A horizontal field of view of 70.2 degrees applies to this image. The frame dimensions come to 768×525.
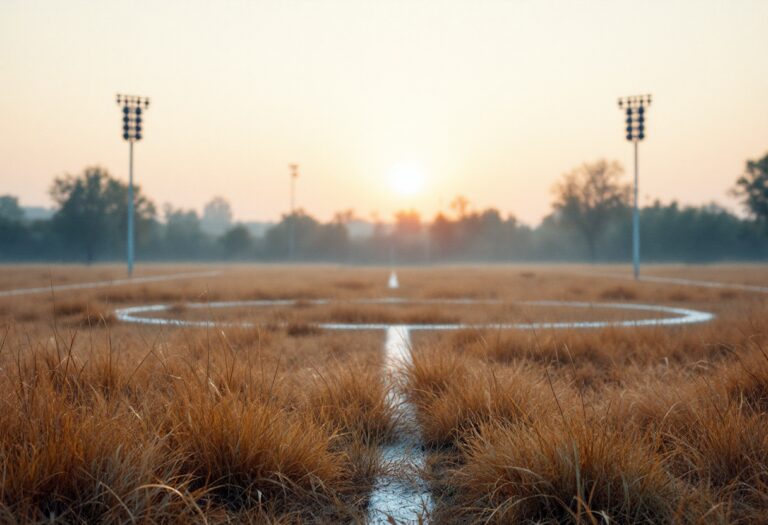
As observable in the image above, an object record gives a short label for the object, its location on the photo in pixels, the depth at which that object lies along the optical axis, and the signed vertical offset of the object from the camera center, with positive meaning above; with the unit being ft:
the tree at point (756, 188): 157.58 +16.99
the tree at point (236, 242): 239.30 +0.87
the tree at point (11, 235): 185.78 +2.67
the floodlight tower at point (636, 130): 89.97 +19.39
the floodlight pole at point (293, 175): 190.86 +24.37
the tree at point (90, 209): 173.78 +10.90
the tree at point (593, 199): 209.67 +17.91
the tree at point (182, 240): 241.96 +1.61
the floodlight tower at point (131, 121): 92.89 +21.12
